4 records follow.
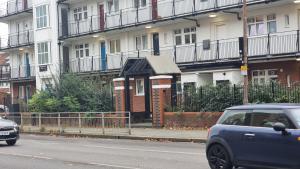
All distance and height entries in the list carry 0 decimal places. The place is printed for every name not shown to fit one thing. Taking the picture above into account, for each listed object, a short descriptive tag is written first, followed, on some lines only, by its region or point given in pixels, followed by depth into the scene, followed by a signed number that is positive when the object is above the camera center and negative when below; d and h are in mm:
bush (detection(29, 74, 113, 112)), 31391 -295
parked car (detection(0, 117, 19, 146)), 20609 -1511
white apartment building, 28672 +3833
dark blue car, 10031 -996
